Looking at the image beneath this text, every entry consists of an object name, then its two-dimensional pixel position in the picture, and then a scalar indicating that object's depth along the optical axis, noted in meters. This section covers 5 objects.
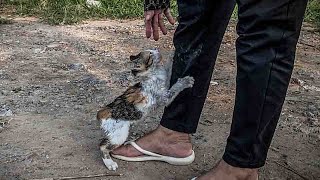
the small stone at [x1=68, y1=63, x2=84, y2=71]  4.35
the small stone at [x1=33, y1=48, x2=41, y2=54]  4.72
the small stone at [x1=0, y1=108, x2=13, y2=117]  3.38
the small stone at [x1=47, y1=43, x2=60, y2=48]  4.91
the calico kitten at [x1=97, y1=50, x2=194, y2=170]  2.74
